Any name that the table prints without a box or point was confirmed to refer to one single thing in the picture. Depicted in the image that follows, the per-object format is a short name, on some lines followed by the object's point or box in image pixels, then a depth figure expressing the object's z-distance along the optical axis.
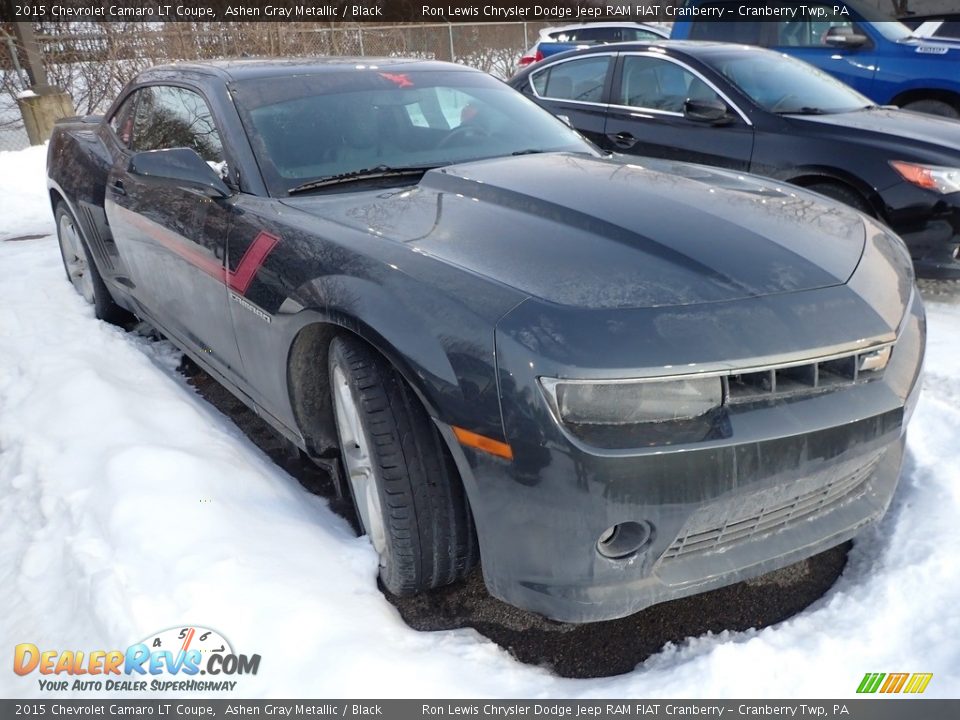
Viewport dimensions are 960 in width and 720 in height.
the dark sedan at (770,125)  4.08
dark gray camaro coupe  1.69
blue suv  6.90
